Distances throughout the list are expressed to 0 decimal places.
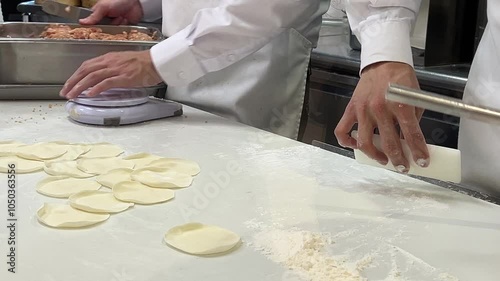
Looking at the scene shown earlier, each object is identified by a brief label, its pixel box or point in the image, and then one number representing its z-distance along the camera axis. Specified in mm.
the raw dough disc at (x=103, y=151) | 1074
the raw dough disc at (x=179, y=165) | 1005
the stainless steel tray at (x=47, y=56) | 1404
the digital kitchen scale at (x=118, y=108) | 1262
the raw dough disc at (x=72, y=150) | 1059
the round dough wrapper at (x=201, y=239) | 732
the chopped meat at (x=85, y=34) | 1554
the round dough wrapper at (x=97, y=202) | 842
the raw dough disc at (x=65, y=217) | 795
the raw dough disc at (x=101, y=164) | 1001
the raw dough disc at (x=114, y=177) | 944
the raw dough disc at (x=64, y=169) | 980
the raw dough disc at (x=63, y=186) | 899
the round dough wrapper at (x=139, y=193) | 883
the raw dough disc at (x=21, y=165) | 989
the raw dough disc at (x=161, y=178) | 939
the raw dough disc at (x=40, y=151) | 1041
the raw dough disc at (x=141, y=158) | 1033
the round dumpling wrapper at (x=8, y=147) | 1056
